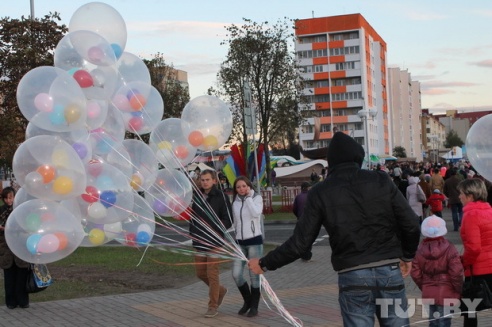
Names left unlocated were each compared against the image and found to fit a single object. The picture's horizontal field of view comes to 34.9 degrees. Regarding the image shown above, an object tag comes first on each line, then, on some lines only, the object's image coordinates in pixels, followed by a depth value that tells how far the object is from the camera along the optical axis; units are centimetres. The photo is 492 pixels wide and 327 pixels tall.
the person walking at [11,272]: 1002
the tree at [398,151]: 12319
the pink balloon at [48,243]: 694
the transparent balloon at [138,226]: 808
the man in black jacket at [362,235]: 504
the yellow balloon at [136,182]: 818
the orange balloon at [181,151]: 898
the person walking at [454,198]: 1955
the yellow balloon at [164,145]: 889
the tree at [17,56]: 2366
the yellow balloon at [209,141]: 898
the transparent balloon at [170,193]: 867
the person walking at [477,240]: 678
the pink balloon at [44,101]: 714
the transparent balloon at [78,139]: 750
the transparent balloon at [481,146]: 775
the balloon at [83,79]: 775
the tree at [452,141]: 16912
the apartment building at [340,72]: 11019
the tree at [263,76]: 3916
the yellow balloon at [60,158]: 695
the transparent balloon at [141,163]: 832
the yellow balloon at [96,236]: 760
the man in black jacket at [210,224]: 895
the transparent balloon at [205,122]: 894
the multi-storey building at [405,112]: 14150
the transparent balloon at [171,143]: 888
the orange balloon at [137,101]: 845
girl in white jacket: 926
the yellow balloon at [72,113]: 722
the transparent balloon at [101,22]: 827
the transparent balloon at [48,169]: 691
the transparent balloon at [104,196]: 742
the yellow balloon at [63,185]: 692
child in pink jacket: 671
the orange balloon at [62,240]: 698
